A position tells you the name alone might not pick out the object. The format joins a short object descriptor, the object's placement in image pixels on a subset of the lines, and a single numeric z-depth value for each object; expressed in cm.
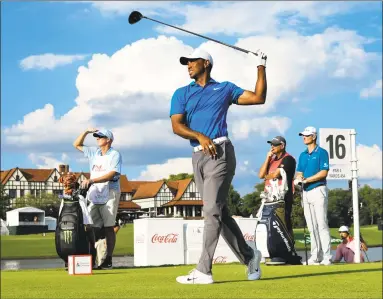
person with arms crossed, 1036
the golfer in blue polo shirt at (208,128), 675
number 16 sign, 1434
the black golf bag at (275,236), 1030
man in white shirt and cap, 1057
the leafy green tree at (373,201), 11280
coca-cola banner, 1652
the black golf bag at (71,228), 1001
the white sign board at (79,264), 919
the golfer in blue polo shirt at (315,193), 1109
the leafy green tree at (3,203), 11369
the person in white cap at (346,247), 1447
